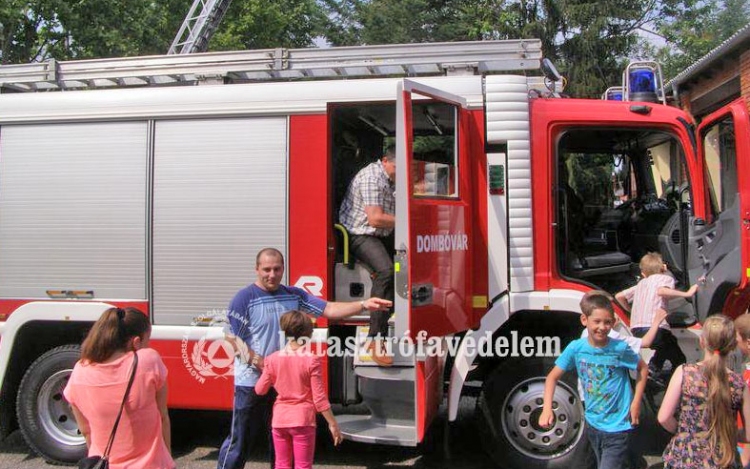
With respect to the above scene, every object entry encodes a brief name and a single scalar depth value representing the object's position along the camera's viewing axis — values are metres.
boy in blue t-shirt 3.79
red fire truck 4.77
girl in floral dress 3.28
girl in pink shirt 3.98
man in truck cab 4.78
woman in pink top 3.02
